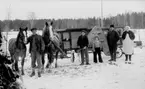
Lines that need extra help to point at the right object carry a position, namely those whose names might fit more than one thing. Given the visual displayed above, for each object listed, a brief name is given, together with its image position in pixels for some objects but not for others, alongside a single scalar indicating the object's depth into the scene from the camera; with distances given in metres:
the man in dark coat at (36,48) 10.30
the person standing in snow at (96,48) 13.72
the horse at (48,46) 11.20
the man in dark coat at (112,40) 13.57
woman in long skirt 13.03
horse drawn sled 15.52
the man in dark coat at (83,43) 13.38
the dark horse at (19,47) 10.80
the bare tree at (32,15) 77.00
